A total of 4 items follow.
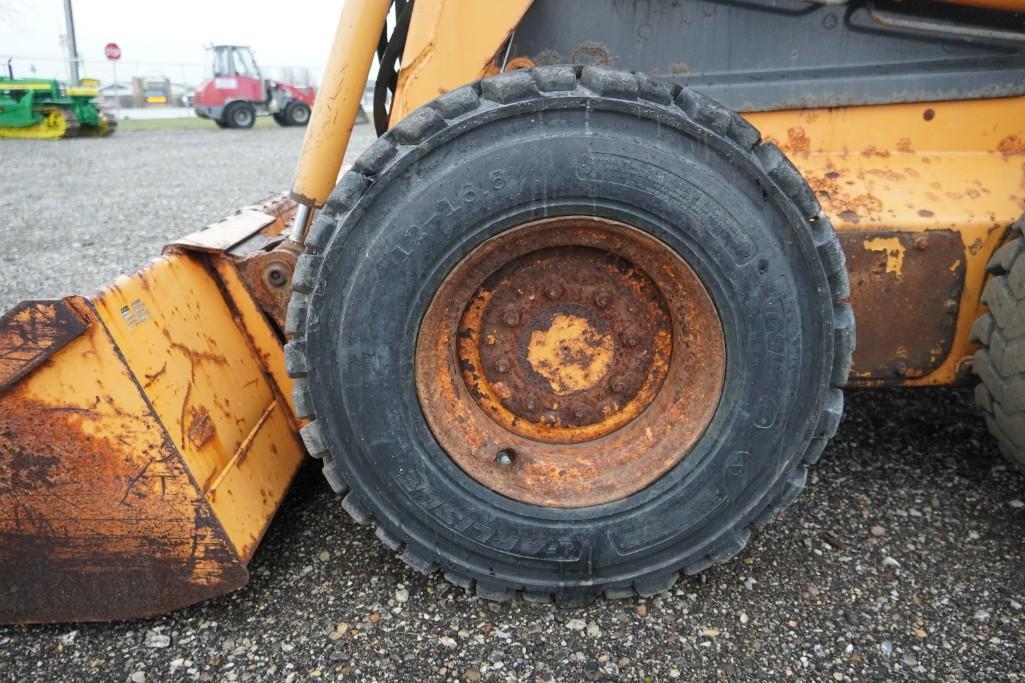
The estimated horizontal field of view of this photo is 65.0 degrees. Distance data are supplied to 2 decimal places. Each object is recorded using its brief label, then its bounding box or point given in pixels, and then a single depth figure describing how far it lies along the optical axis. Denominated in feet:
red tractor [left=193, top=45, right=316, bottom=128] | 73.97
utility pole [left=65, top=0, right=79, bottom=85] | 79.61
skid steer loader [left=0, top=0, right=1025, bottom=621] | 5.92
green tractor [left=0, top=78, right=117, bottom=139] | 56.65
